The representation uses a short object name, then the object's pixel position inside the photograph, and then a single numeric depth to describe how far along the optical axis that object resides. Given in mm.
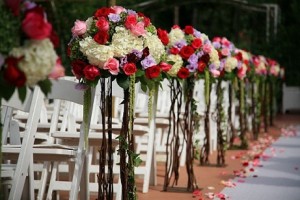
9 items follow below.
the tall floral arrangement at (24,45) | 4291
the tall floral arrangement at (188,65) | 9257
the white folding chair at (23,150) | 6585
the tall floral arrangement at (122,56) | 6786
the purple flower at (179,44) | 9416
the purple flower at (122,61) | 6905
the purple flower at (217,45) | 12191
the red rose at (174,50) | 9304
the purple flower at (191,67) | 9522
